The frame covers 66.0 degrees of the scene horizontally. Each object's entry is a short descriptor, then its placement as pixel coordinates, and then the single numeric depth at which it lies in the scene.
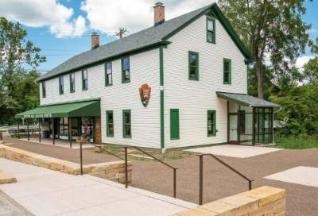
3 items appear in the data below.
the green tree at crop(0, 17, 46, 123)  30.51
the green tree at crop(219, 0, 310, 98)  24.38
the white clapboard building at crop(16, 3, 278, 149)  13.27
